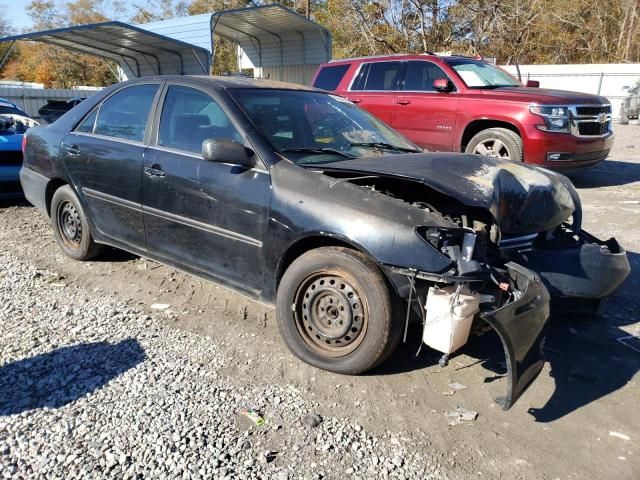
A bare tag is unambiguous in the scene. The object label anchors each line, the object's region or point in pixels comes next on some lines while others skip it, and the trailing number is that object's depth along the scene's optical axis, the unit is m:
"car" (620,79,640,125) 19.78
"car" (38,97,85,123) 8.60
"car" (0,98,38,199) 7.21
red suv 7.67
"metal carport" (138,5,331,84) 18.09
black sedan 2.80
